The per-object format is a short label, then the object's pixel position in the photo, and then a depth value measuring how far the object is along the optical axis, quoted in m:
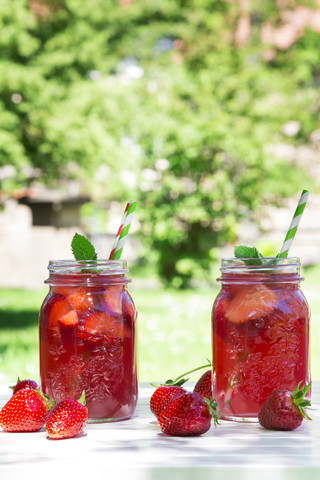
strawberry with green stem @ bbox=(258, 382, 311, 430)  1.02
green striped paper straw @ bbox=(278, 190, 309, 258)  1.09
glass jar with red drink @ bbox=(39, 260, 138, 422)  1.07
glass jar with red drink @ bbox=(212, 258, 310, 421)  1.07
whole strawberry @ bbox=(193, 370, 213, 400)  1.12
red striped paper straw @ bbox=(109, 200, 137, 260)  1.11
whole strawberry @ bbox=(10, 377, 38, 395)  1.11
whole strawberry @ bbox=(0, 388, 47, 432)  1.04
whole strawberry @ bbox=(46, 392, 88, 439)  1.00
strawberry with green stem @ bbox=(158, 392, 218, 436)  1.01
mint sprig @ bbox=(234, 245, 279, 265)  1.08
